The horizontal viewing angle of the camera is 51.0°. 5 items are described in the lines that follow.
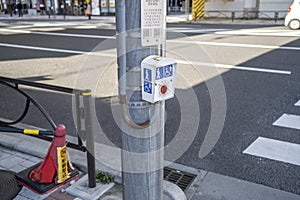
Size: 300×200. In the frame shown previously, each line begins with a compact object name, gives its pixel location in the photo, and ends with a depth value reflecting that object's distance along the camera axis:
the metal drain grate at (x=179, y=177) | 3.24
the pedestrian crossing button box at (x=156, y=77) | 1.74
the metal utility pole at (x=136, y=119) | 1.78
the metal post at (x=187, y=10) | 25.65
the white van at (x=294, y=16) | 16.11
